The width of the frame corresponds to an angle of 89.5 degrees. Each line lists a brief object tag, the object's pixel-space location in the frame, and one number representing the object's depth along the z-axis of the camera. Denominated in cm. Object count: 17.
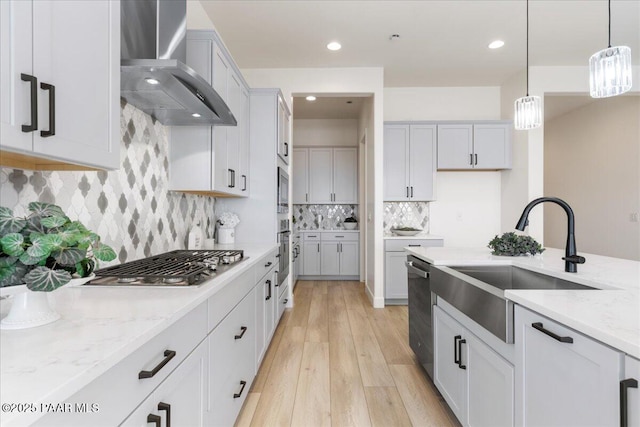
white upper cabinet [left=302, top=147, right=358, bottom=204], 588
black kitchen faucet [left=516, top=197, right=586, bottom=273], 150
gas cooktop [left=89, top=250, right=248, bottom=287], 129
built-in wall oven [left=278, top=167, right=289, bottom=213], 338
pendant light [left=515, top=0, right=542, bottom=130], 256
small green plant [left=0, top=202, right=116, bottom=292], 75
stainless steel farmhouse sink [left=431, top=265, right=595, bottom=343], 123
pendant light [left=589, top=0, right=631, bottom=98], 186
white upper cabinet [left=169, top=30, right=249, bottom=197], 216
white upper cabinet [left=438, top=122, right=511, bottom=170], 443
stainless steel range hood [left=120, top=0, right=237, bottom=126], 141
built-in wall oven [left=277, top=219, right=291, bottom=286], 327
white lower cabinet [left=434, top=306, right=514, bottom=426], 126
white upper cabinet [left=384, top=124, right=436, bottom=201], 445
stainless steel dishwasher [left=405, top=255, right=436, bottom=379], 210
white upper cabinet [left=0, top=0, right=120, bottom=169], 77
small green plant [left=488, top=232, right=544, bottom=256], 205
